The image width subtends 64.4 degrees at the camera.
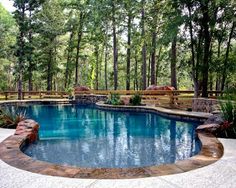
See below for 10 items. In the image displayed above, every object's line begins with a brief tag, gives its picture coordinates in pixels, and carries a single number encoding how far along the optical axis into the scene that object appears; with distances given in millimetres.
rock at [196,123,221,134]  4302
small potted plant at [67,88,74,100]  14253
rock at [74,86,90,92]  15232
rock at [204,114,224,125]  4634
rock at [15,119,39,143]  4394
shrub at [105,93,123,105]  10664
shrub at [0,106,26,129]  5300
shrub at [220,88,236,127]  4296
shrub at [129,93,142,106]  10276
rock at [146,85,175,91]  11592
